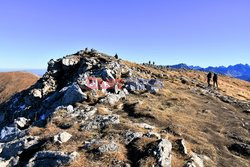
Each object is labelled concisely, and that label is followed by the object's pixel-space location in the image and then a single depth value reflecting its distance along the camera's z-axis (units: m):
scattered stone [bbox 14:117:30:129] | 20.09
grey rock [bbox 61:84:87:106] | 21.56
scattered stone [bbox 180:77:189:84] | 35.73
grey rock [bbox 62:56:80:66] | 32.62
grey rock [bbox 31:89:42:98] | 27.83
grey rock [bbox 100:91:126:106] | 21.44
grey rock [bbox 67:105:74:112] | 19.83
